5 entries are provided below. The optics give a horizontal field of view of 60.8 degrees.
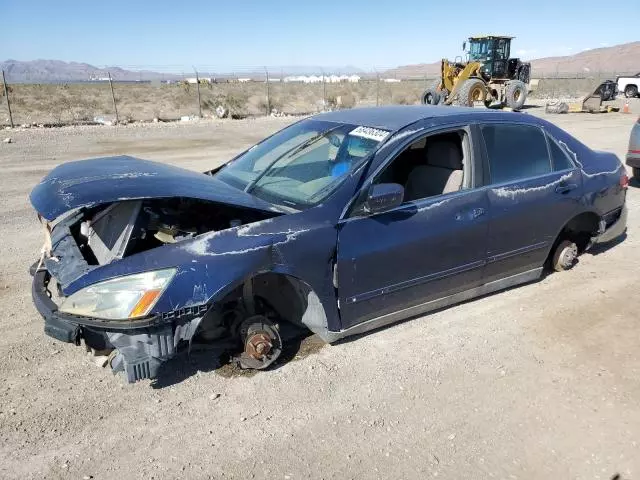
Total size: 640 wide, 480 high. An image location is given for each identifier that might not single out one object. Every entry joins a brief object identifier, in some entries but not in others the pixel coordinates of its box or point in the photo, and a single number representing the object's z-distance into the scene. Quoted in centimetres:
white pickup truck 3369
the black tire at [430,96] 2236
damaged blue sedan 298
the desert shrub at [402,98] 3494
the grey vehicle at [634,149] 813
